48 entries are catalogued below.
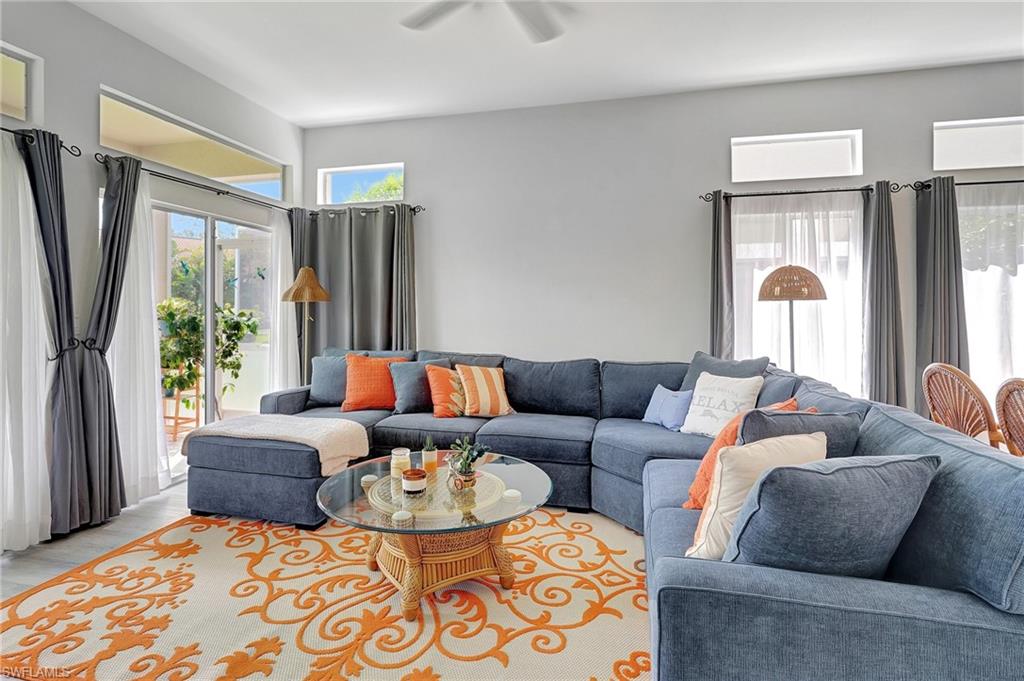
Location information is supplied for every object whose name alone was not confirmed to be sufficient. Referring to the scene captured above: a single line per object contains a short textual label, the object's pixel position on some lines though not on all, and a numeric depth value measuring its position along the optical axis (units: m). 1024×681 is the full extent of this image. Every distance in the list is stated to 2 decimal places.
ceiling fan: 2.67
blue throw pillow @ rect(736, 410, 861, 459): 1.65
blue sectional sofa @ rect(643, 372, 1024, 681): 1.02
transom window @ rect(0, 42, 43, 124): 2.67
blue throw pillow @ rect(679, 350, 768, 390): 3.17
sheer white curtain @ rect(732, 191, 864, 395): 3.90
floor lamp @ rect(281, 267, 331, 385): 4.33
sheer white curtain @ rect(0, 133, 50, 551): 2.59
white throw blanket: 2.94
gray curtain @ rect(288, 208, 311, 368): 4.75
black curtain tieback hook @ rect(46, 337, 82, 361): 2.80
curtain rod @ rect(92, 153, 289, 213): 3.10
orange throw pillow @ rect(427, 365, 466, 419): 3.67
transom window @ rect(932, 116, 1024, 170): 3.75
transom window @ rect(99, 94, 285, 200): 3.29
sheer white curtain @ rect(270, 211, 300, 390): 4.67
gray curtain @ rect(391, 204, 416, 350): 4.58
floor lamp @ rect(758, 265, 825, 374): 3.44
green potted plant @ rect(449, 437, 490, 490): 2.30
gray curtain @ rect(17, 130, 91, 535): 2.71
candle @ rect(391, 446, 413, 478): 2.42
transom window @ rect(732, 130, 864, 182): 4.00
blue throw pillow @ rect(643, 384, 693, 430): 3.17
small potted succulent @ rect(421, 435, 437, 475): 2.48
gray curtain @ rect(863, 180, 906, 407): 3.73
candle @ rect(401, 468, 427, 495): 2.21
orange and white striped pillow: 3.66
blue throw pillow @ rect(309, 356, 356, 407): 4.04
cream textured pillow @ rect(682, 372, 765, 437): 2.89
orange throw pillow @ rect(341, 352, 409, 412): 3.88
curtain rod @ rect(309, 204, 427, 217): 4.68
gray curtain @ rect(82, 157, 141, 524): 2.94
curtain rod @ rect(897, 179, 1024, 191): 3.73
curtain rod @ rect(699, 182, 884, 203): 3.82
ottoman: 2.88
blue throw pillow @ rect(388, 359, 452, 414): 3.80
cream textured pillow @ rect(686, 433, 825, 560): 1.42
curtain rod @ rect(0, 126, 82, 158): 2.62
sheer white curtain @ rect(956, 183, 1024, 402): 3.65
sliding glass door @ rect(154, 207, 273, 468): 3.73
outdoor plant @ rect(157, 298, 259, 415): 3.72
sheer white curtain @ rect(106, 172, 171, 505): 3.23
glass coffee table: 2.00
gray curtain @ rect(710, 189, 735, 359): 4.02
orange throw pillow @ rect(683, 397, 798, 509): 1.89
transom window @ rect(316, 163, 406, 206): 4.85
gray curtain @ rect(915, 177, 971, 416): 3.63
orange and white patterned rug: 1.76
